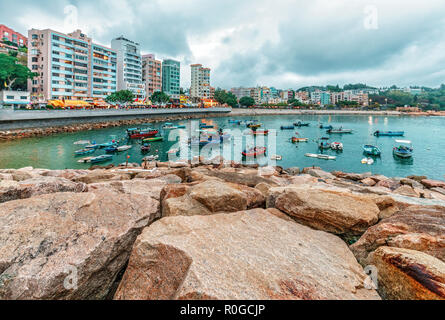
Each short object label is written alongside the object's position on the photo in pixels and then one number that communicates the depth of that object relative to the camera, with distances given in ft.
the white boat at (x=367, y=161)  105.91
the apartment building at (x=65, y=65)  228.63
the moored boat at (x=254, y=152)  109.50
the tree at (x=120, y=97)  272.51
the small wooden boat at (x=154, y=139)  144.29
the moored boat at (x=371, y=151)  120.06
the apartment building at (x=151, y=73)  394.11
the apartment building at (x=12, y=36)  337.11
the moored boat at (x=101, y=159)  95.75
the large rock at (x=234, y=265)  9.37
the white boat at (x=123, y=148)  117.97
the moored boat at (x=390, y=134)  203.68
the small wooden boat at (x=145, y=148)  118.32
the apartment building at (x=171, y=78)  453.17
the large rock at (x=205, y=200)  16.89
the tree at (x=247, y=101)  498.69
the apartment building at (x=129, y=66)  324.19
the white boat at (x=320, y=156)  112.88
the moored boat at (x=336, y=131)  211.16
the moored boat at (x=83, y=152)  107.14
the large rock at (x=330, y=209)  15.92
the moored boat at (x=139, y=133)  154.94
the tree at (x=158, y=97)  347.15
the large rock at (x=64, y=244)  10.31
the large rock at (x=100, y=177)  35.42
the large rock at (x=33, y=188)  16.86
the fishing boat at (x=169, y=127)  207.72
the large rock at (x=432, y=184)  61.13
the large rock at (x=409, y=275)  9.39
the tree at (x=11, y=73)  187.73
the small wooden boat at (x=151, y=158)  98.69
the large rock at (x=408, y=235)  12.25
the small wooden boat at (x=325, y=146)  133.74
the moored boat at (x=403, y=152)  116.98
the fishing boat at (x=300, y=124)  269.21
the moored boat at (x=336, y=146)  133.69
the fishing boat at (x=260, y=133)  187.55
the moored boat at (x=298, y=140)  159.86
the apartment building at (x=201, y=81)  506.48
